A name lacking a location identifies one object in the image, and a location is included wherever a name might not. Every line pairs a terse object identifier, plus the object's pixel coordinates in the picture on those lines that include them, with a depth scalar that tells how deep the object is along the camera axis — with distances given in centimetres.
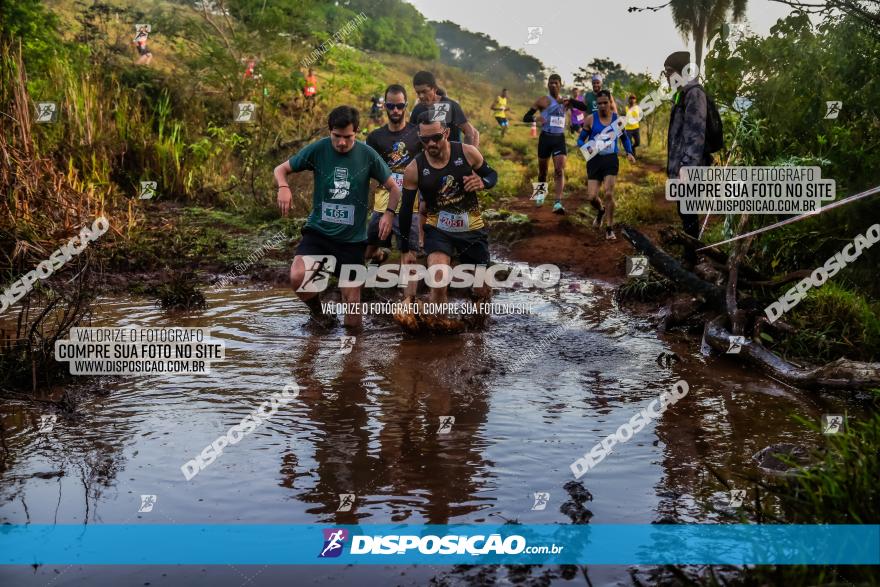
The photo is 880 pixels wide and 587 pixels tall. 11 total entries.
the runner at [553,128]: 1288
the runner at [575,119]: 1821
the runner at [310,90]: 1675
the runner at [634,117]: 1613
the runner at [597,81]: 1436
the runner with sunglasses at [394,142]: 889
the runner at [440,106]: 906
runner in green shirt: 771
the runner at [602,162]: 1154
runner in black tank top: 774
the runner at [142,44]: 2308
